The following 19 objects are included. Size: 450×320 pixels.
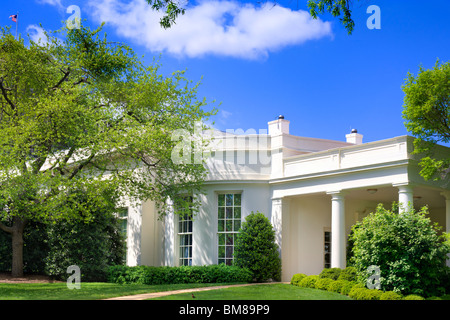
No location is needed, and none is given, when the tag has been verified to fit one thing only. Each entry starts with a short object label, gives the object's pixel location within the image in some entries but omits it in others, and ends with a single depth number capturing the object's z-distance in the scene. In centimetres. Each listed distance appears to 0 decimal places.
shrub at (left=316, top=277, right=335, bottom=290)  1808
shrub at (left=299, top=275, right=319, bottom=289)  1877
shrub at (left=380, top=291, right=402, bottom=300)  1486
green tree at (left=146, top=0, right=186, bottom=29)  1446
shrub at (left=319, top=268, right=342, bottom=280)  1889
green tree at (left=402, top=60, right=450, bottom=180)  1744
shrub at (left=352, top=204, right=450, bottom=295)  1539
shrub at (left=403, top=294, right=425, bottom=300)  1476
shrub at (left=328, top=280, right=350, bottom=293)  1750
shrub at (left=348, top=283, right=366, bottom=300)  1571
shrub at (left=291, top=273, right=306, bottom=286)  1977
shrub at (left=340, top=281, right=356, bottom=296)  1689
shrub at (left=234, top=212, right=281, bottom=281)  2145
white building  2119
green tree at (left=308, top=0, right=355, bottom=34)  1379
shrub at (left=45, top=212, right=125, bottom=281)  2336
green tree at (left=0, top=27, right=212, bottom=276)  2045
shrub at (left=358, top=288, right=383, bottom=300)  1516
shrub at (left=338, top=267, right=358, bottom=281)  1855
